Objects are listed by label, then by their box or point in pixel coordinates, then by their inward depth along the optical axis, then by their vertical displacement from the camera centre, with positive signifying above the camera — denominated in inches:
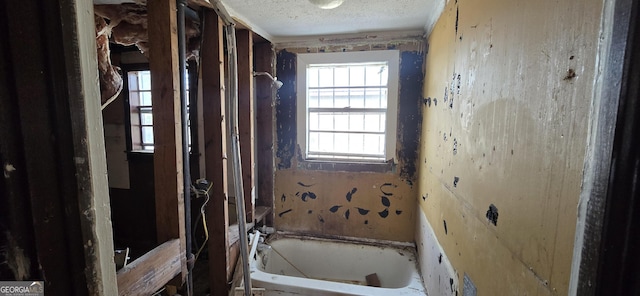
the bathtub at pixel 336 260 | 83.3 -45.4
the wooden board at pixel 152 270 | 41.3 -25.5
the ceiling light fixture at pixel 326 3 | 53.4 +24.3
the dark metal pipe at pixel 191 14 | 56.4 +23.4
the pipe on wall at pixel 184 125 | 50.0 -0.7
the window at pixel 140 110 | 103.5 +4.3
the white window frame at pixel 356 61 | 83.8 +13.2
